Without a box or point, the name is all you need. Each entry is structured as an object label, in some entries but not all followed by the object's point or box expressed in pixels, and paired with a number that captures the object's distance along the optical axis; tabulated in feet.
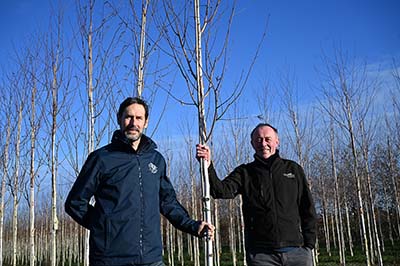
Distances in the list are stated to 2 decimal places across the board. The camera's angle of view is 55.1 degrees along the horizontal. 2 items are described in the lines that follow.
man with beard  7.18
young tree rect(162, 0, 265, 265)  9.52
